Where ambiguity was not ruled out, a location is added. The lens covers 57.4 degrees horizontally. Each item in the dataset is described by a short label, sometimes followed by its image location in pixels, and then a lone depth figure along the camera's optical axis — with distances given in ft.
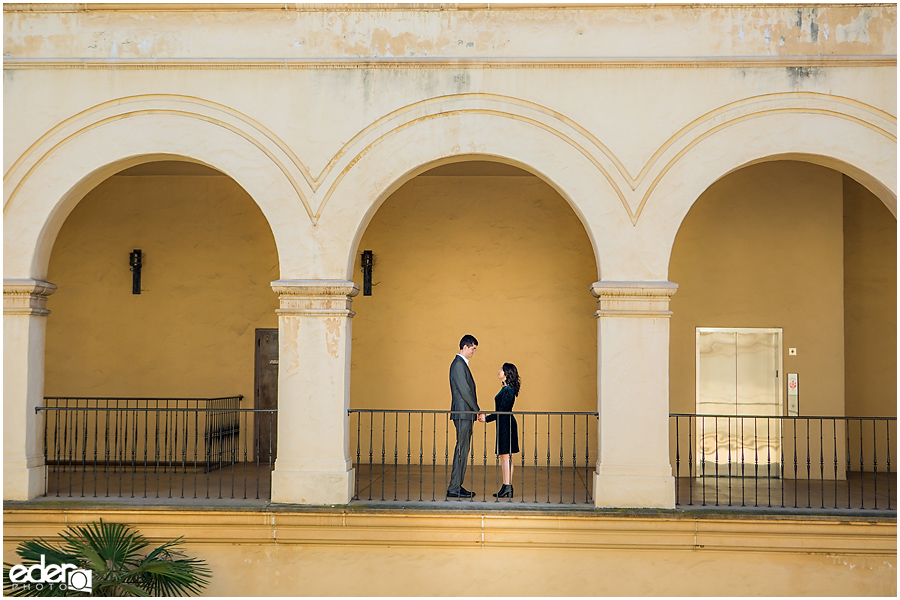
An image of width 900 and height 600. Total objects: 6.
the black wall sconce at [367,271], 36.27
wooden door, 36.60
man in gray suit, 27.27
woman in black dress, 27.48
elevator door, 33.55
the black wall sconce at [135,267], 36.60
